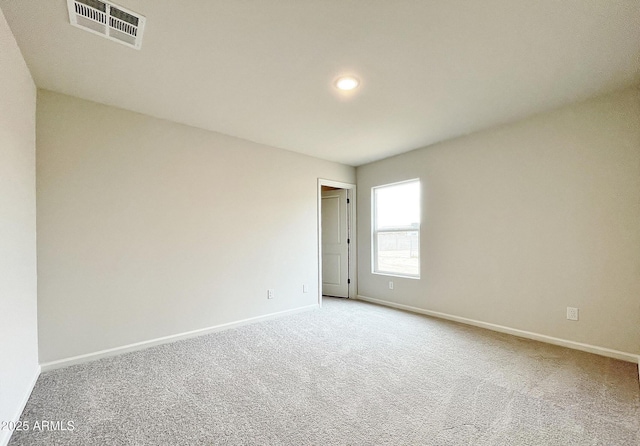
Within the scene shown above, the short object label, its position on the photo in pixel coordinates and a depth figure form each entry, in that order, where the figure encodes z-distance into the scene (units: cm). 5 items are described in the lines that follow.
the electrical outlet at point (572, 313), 282
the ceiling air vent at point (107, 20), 162
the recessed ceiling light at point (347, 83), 233
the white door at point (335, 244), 529
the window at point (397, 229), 437
